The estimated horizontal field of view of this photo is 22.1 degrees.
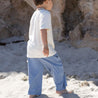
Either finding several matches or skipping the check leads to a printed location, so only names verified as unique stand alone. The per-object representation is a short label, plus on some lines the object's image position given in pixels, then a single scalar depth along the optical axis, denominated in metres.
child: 2.44
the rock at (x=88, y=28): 4.15
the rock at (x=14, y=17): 5.54
